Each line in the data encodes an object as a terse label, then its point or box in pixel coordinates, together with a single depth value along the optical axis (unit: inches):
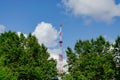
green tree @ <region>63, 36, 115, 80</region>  2462.8
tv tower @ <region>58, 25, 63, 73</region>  2643.2
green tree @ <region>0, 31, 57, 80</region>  2351.5
